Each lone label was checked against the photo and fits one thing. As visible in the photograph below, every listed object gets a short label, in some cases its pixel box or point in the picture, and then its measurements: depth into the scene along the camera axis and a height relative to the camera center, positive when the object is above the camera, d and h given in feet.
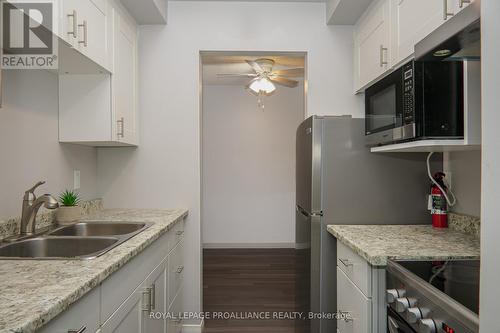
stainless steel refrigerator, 6.24 -0.36
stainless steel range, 2.80 -1.18
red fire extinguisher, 5.99 -0.66
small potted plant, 6.14 -0.76
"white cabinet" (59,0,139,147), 6.53 +1.27
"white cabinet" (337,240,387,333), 4.13 -1.70
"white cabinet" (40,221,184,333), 3.05 -1.61
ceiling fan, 11.75 +3.42
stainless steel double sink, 4.58 -1.09
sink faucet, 4.94 -0.59
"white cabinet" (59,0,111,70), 4.76 +2.25
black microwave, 4.41 +0.92
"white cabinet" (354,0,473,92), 4.56 +2.29
